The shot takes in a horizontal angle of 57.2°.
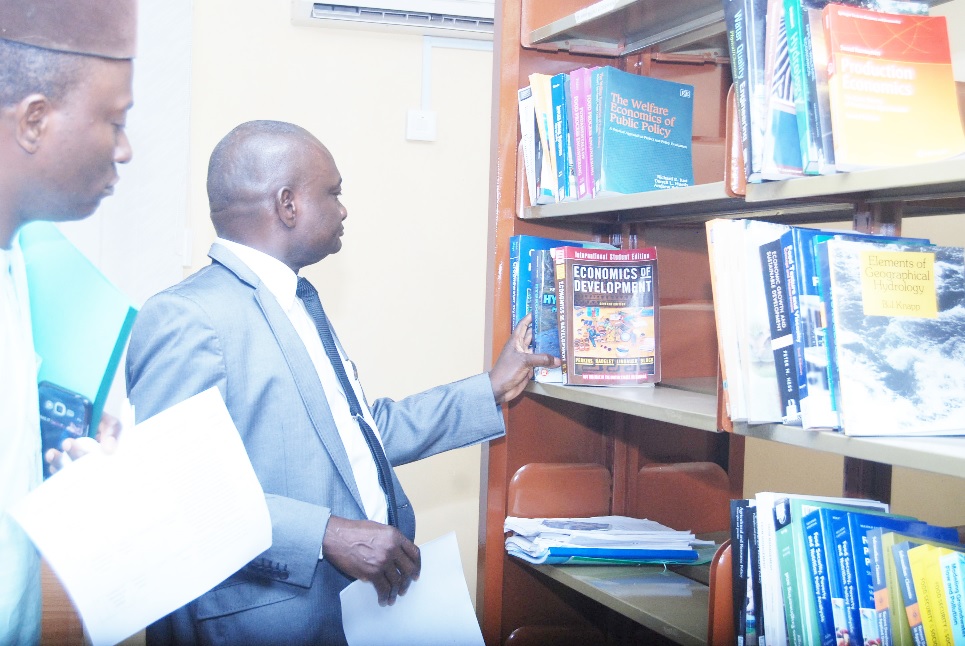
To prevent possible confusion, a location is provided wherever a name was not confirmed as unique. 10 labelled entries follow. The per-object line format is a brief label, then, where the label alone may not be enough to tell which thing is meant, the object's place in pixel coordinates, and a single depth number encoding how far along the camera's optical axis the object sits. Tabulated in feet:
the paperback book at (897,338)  3.70
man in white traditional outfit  4.17
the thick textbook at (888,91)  3.71
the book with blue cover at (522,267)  6.23
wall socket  10.01
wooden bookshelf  5.84
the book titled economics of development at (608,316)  5.77
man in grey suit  4.99
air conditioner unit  9.43
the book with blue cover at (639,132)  5.57
